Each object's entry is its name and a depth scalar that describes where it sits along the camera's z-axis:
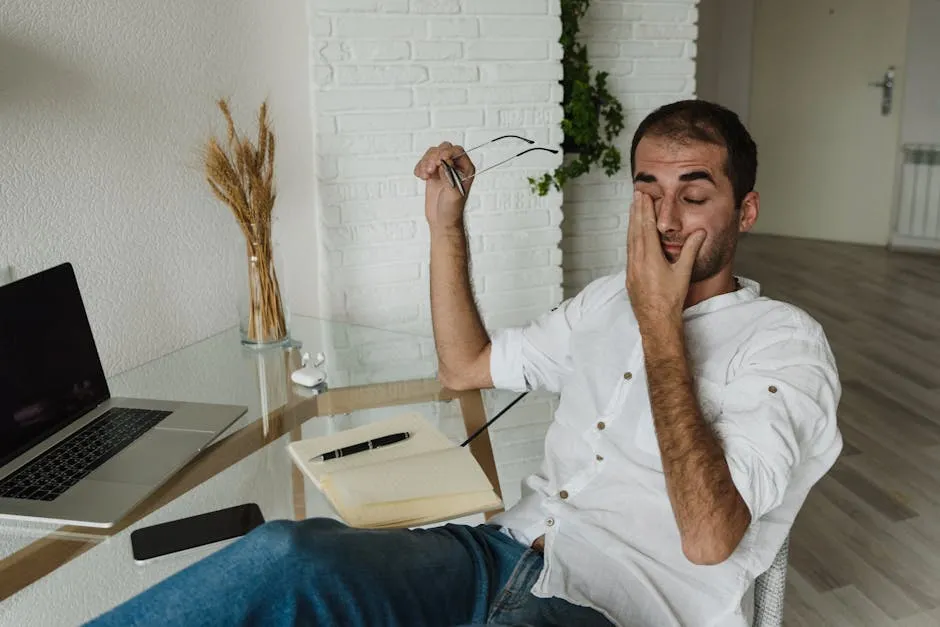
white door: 5.66
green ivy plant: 2.89
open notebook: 1.31
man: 1.16
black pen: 1.44
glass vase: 2.00
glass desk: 1.16
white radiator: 5.59
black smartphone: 1.22
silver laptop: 1.32
